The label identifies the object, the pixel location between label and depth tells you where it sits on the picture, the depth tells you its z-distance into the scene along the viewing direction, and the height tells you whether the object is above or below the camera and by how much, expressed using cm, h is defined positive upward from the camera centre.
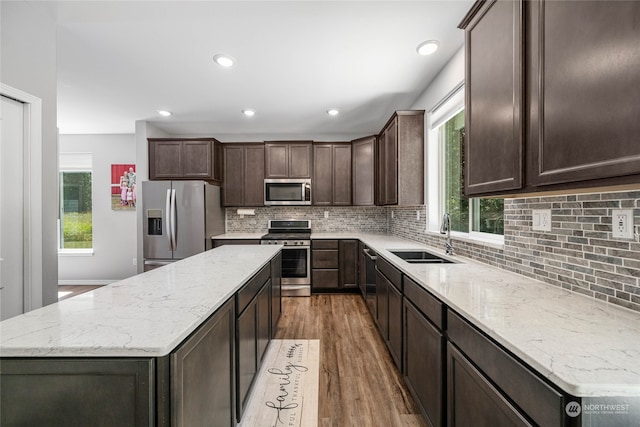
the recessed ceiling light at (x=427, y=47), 227 +136
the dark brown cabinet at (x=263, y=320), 205 -83
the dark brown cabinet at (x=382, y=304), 245 -84
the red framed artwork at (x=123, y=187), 499 +47
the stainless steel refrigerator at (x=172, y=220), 408 -9
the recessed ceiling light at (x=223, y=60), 251 +139
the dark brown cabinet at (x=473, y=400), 89 -67
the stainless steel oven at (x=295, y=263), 427 -75
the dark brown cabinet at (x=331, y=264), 439 -78
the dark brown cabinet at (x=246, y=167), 474 +77
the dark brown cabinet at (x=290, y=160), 470 +89
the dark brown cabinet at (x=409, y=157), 326 +65
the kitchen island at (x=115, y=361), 82 -45
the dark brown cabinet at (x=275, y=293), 260 -78
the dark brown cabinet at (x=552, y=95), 81 +43
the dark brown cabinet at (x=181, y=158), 439 +86
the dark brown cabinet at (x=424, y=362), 138 -83
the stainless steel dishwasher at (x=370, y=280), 310 -78
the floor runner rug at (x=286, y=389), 176 -127
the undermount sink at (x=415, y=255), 267 -40
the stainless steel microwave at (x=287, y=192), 467 +35
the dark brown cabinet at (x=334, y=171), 474 +71
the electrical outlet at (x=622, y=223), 107 -4
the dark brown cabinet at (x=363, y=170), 452 +70
